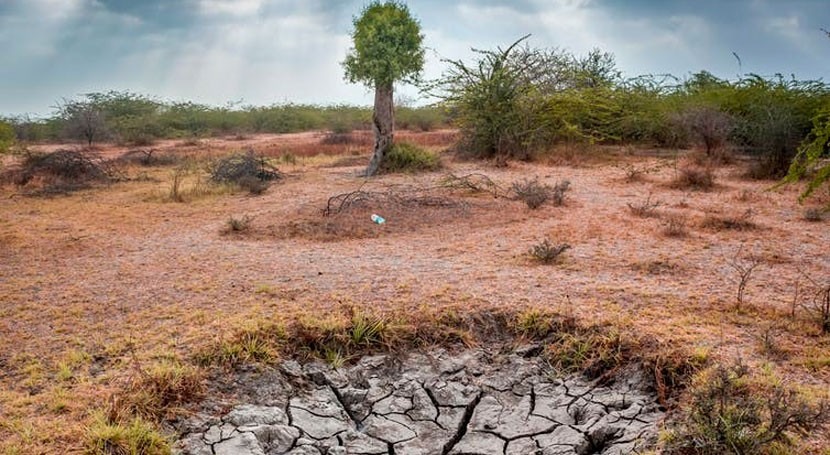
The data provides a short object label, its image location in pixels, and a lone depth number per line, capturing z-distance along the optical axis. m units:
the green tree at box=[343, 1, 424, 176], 13.11
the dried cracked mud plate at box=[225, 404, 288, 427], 3.42
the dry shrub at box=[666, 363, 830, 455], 2.83
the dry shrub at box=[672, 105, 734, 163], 13.80
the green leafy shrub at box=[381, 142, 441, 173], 12.99
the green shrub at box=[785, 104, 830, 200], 4.38
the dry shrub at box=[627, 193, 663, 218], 8.23
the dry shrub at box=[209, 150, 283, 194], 11.44
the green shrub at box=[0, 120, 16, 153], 12.10
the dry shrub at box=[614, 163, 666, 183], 11.56
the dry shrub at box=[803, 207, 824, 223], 7.86
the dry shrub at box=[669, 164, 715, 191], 10.53
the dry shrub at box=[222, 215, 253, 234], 7.70
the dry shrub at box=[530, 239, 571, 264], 5.97
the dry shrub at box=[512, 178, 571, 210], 8.75
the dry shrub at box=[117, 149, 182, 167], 16.27
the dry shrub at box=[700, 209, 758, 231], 7.39
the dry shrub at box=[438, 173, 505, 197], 10.20
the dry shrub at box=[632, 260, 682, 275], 5.70
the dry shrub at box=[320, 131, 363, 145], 22.03
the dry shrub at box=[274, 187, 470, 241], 7.61
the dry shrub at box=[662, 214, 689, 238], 7.03
